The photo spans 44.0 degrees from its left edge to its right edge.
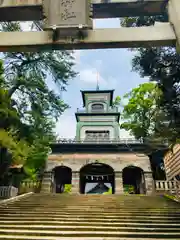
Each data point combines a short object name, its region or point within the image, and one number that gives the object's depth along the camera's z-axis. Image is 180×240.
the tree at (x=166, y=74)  6.84
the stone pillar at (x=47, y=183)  16.01
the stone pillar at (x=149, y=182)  15.72
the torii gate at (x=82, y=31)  3.83
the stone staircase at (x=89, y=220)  4.44
